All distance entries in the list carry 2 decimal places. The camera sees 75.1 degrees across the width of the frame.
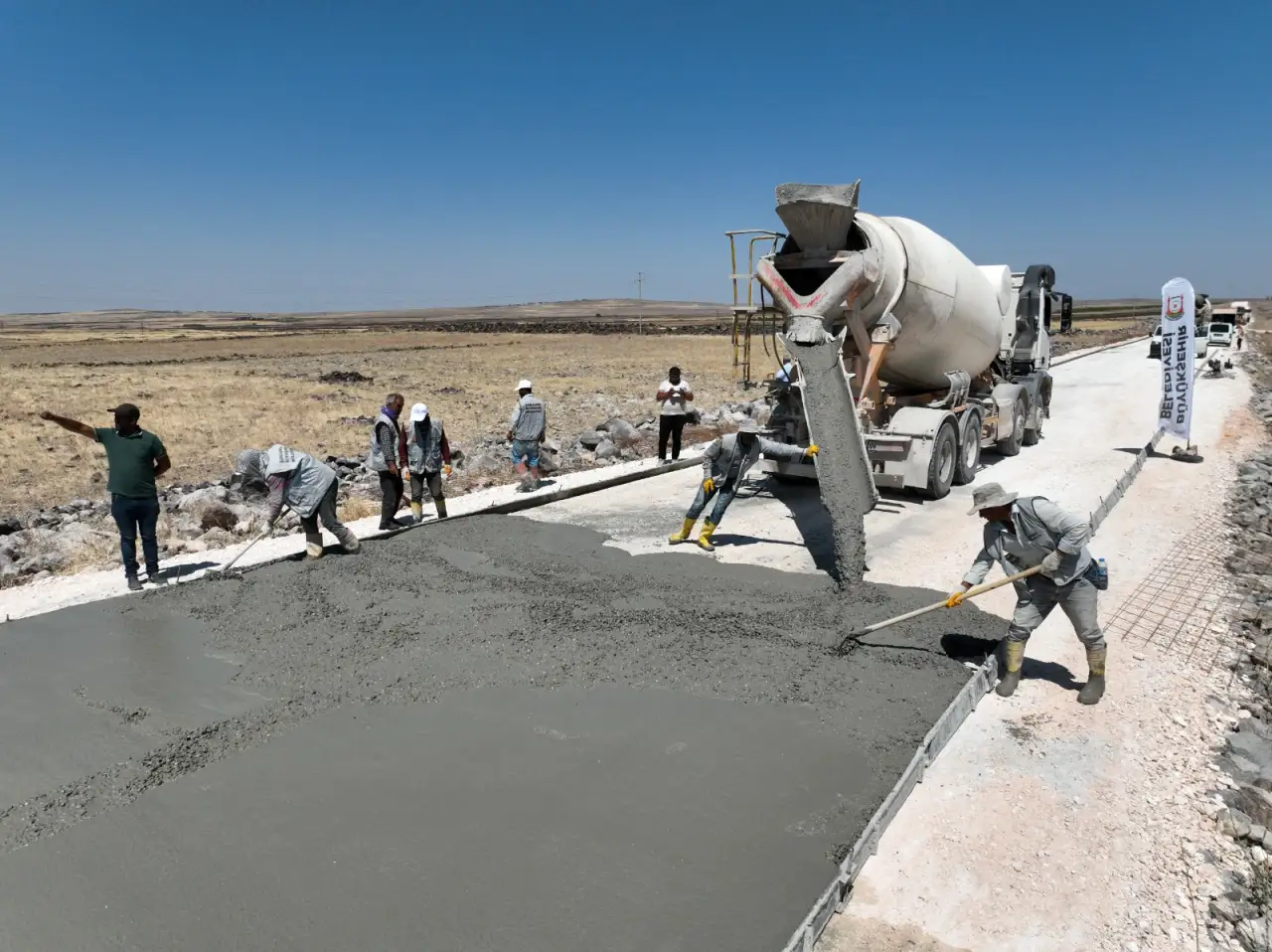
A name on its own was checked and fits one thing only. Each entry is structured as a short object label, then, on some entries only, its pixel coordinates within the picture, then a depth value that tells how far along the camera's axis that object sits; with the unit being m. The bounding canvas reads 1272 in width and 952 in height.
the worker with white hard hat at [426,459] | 9.09
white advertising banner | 12.41
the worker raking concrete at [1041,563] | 5.01
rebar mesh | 6.00
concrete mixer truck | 8.27
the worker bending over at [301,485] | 7.46
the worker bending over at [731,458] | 8.21
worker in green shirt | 6.83
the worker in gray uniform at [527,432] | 10.55
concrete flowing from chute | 7.32
